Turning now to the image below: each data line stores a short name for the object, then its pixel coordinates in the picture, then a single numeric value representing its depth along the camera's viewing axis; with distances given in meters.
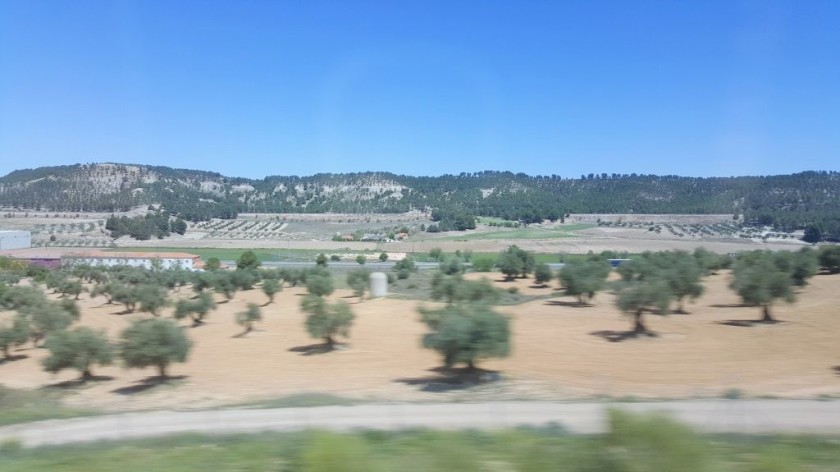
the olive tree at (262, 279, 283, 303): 56.41
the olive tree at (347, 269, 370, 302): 57.12
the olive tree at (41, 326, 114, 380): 27.73
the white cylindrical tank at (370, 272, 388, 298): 57.97
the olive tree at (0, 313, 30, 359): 37.24
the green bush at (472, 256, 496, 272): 73.94
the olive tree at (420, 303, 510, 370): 24.80
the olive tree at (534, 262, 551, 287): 61.28
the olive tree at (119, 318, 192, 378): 26.95
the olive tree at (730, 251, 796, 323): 37.25
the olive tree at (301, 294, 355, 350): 35.26
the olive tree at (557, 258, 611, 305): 48.59
